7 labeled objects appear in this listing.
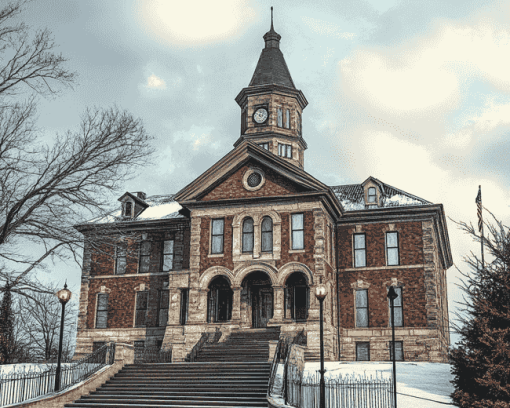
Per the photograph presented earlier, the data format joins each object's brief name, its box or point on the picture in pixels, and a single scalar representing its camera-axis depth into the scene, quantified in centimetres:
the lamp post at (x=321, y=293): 2047
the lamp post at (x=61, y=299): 2172
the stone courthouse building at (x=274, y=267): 3216
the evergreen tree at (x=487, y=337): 1672
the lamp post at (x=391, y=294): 2114
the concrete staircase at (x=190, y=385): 2145
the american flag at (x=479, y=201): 3518
